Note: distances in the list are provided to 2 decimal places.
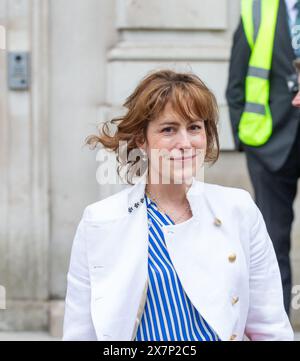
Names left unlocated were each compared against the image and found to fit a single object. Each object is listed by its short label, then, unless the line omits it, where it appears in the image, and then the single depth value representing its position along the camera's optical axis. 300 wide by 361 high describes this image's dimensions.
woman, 5.79
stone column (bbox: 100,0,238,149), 12.44
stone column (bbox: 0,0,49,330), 12.44
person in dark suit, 10.49
